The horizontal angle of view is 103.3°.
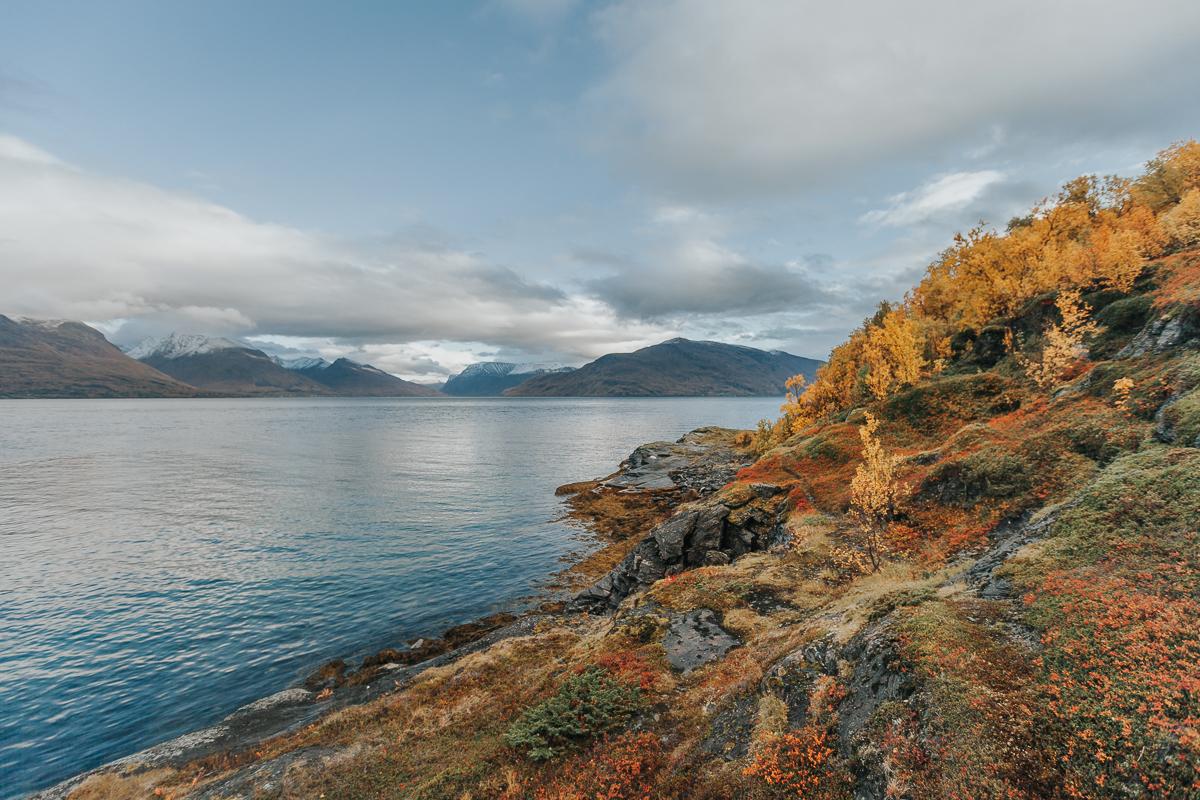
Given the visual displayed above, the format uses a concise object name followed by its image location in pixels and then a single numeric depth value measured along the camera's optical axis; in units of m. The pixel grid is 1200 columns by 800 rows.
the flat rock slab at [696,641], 19.86
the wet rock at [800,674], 13.04
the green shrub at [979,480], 24.06
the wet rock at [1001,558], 14.03
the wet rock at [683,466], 78.94
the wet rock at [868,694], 9.92
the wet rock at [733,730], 12.88
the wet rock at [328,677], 28.45
